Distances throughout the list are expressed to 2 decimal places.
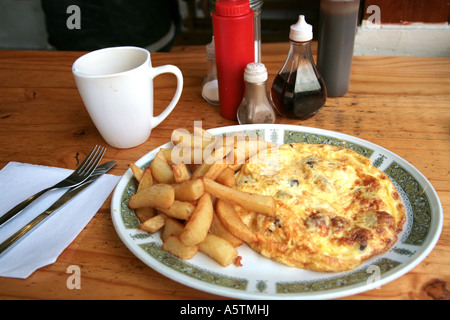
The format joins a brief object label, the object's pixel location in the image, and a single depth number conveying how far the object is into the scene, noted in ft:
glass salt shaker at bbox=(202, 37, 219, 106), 1.85
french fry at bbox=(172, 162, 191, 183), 1.27
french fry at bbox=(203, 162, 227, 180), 1.26
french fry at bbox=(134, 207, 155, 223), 1.24
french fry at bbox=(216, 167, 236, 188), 1.24
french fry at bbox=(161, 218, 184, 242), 1.16
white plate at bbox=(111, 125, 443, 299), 1.00
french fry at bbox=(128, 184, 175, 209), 1.17
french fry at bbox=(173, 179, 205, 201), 1.16
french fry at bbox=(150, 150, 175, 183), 1.32
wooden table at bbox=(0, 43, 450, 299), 1.11
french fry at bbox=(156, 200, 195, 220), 1.16
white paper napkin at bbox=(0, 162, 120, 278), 1.17
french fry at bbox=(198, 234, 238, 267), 1.08
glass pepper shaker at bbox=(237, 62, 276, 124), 1.57
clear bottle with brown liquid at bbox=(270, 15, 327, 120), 1.64
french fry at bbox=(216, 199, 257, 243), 1.11
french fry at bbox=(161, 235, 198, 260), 1.10
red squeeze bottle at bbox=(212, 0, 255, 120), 1.57
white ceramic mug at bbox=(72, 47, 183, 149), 1.47
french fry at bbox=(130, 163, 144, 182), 1.33
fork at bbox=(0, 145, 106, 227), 1.27
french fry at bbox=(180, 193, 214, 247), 1.08
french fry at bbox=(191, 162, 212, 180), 1.31
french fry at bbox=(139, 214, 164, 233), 1.17
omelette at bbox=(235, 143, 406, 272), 1.09
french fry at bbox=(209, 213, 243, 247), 1.13
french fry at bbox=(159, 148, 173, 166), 1.40
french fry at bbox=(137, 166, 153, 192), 1.30
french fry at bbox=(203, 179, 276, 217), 1.13
